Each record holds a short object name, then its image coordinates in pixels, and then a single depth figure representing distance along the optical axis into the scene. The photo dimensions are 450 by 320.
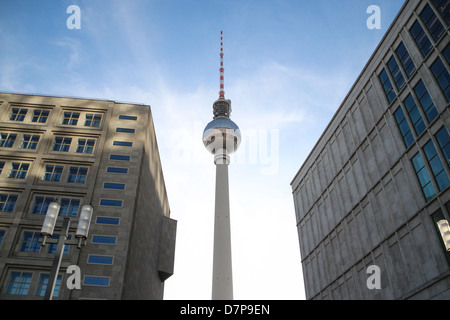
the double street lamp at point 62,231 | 13.33
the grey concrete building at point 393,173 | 34.19
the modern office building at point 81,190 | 43.75
